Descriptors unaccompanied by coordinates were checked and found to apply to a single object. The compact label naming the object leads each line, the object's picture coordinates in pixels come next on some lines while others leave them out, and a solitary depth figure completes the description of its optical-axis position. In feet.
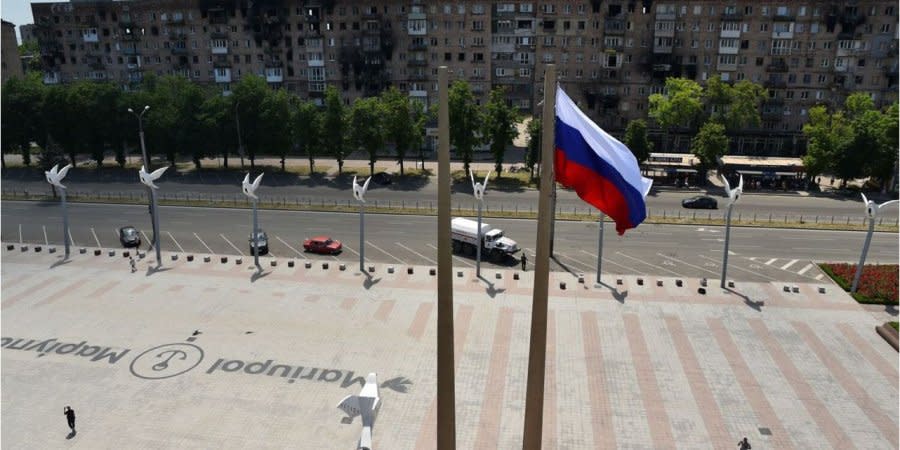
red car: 159.74
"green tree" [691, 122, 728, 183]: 240.32
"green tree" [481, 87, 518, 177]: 243.60
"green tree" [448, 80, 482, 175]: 244.63
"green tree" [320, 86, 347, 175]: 254.27
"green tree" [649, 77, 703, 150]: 262.88
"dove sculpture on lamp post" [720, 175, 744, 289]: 126.93
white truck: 152.35
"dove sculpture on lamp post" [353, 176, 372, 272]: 138.21
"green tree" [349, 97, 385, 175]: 249.75
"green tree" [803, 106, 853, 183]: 230.07
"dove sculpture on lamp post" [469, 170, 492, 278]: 130.31
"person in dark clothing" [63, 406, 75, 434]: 81.00
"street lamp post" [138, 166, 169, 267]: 140.36
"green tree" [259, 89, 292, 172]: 258.37
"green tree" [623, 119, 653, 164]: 241.96
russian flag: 47.75
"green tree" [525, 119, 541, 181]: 237.86
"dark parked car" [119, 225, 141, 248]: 166.30
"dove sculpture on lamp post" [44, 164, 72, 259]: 146.50
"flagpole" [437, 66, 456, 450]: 34.94
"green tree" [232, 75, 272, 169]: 258.37
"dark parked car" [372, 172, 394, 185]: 249.14
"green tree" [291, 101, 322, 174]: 258.78
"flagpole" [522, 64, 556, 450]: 36.68
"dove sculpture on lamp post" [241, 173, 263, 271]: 138.31
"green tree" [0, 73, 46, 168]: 269.64
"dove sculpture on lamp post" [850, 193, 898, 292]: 124.16
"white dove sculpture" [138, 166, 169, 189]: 140.17
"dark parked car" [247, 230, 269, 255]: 158.71
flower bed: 124.91
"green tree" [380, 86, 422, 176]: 251.19
